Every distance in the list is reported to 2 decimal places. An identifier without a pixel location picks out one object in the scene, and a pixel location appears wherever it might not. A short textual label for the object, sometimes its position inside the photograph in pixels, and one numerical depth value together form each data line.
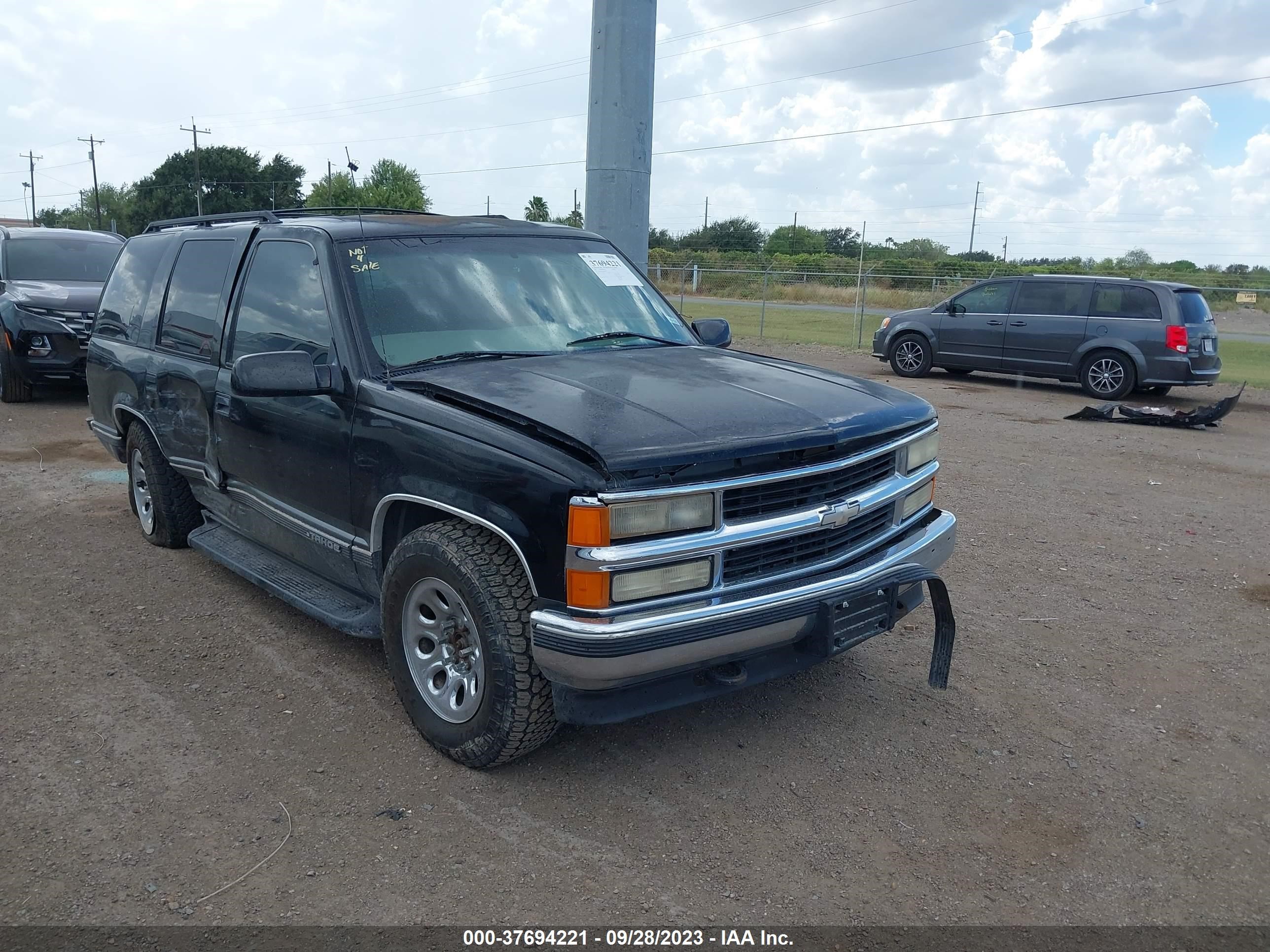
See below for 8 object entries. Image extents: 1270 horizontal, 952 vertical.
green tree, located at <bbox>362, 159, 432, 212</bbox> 59.75
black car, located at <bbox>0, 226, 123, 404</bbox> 10.74
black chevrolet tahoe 3.02
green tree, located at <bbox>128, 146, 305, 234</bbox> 70.50
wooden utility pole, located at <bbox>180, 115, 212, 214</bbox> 60.31
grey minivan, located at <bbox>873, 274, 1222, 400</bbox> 13.02
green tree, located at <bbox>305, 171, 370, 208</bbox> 60.28
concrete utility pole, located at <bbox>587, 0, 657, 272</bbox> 8.68
